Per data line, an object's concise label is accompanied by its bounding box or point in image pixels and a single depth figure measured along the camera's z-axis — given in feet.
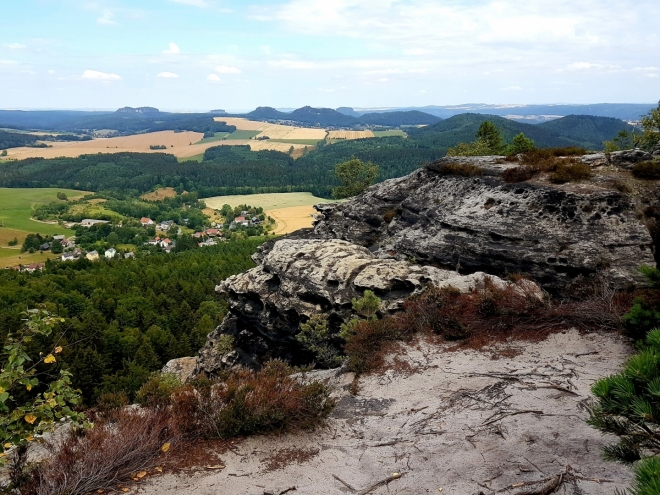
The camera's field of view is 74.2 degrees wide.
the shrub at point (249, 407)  31.30
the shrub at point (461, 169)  74.02
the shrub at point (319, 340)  53.06
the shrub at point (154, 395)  32.91
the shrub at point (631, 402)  15.21
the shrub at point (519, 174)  66.44
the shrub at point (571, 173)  62.80
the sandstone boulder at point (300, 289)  56.65
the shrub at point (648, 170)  59.72
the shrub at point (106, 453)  24.48
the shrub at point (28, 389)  21.12
